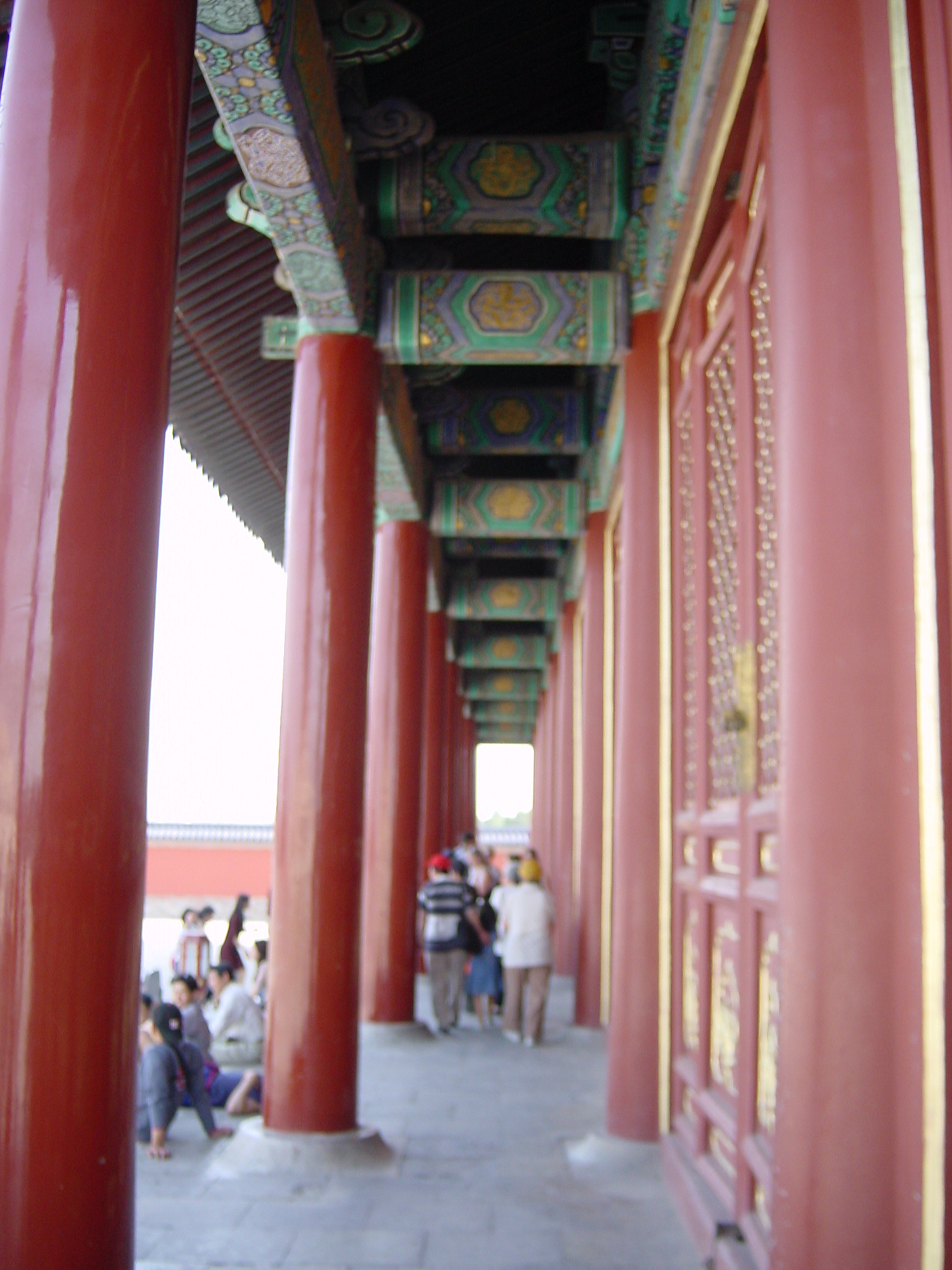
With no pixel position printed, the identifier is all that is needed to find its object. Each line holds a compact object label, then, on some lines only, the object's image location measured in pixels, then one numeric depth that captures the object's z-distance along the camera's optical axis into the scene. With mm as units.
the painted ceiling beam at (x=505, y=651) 18672
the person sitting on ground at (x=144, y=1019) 6332
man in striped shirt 9141
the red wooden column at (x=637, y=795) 5289
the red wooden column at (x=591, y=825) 8914
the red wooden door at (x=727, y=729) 3607
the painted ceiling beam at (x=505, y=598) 14773
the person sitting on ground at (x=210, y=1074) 6449
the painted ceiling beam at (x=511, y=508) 10398
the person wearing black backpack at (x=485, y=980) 9609
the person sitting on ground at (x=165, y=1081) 5684
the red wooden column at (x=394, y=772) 8805
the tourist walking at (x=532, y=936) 8609
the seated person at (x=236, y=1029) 7309
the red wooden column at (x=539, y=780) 21656
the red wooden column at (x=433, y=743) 14320
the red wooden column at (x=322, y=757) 5387
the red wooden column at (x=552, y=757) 17062
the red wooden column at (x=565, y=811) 12070
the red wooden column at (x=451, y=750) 17047
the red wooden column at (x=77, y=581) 2408
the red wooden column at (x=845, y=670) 2404
